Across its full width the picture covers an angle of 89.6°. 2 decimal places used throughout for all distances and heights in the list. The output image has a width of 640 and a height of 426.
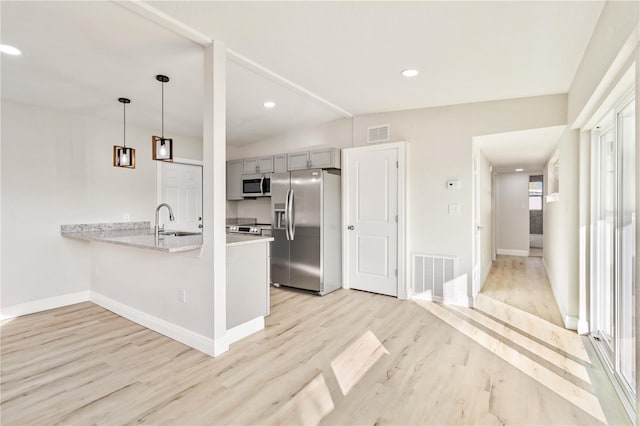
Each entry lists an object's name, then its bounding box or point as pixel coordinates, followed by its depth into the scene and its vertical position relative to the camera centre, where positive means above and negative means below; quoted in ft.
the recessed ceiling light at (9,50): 8.12 +4.20
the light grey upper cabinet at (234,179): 18.81 +1.95
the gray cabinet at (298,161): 15.64 +2.57
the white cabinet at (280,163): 16.65 +2.56
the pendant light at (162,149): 9.71 +1.91
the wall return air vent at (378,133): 14.35 +3.55
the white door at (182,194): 16.89 +1.00
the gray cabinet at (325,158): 14.92 +2.54
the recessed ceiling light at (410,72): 9.88 +4.36
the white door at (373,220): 13.96 -0.36
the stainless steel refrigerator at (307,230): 14.26 -0.83
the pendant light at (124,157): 10.30 +1.77
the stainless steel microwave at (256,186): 17.58 +1.49
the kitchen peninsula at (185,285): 8.81 -2.27
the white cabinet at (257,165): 17.29 +2.61
